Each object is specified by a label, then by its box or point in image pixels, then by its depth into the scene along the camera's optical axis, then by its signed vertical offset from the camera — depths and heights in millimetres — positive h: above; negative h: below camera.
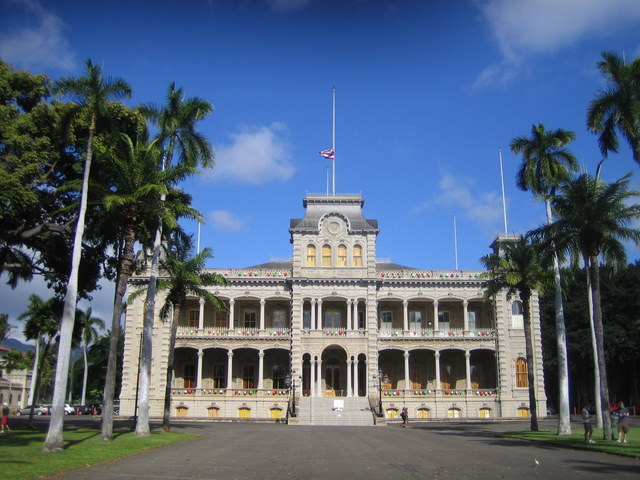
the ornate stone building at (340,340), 48031 +3214
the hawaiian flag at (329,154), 50188 +18238
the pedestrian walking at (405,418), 39409 -2343
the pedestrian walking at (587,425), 23688 -1630
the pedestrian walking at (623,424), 22641 -1513
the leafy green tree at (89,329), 73625 +6016
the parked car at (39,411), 59225 -3102
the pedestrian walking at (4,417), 27312 -1716
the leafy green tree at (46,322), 34406 +3357
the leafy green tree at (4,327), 70125 +5830
